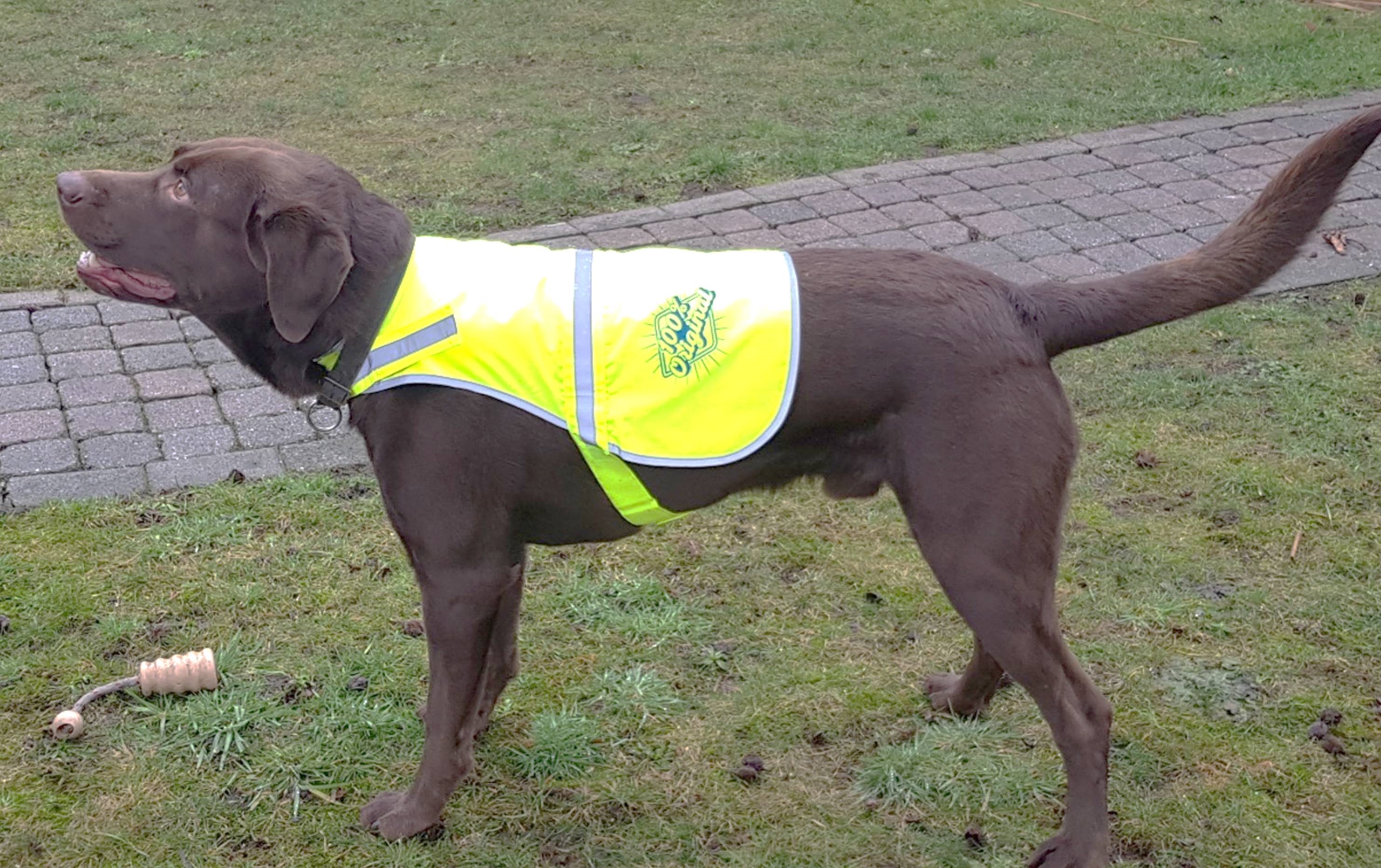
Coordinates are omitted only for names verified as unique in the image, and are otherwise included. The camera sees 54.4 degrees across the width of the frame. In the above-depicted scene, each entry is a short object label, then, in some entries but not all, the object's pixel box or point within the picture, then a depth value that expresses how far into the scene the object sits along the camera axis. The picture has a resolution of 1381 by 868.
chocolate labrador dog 2.87
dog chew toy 3.64
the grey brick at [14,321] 5.58
